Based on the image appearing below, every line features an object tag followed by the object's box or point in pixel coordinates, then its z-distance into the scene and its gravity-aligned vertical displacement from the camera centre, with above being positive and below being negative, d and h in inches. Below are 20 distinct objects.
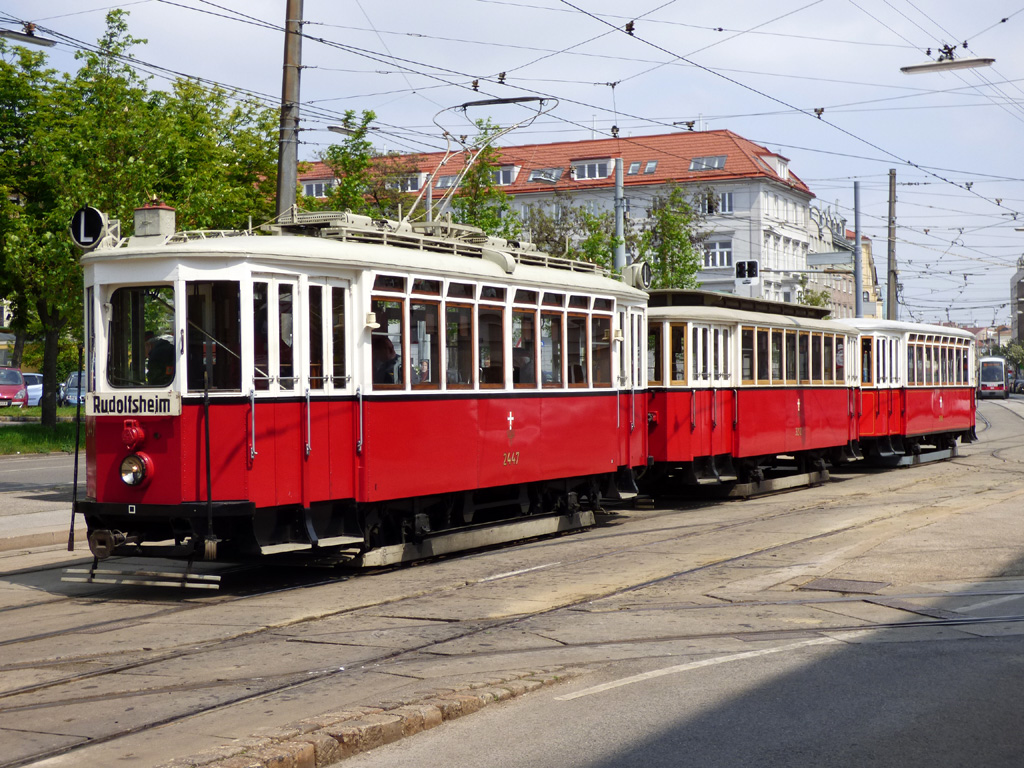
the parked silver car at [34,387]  2287.2 +49.2
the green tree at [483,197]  1043.9 +182.1
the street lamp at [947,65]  764.0 +206.5
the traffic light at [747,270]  1605.6 +176.1
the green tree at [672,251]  1418.6 +179.8
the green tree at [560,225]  1620.3 +257.3
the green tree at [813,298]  2529.5 +223.7
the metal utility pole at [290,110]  585.3 +139.6
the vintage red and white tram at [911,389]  1040.8 +17.6
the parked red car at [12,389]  2086.6 +41.8
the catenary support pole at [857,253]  1589.6 +195.7
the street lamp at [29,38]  555.7 +166.5
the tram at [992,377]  3408.0 +84.5
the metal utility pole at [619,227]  1094.4 +156.3
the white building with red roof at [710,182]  2935.5 +529.1
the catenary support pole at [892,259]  1632.6 +192.0
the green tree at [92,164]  969.5 +211.1
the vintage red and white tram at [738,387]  732.7 +14.3
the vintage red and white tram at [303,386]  414.6 +9.4
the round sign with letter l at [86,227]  529.3 +77.4
